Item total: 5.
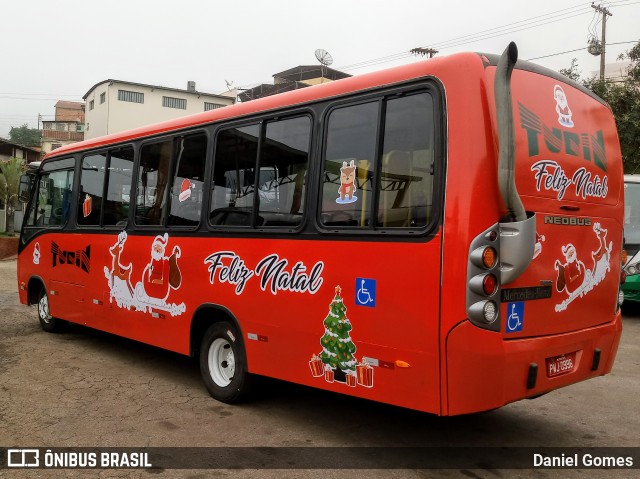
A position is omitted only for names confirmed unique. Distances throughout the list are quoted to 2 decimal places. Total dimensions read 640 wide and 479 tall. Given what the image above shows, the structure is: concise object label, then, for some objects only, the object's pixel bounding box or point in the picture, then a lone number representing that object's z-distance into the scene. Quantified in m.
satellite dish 23.56
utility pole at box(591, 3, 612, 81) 28.92
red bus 3.71
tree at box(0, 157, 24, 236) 27.19
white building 44.34
